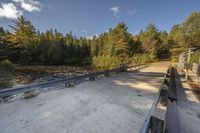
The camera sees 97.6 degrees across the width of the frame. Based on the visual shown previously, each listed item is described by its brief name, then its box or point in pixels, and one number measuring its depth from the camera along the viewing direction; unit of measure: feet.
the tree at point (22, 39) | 78.20
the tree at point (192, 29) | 66.65
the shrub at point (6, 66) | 34.46
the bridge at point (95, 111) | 6.27
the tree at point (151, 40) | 89.55
